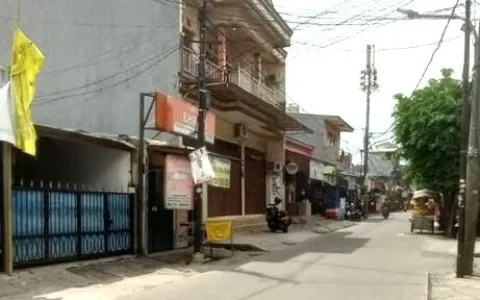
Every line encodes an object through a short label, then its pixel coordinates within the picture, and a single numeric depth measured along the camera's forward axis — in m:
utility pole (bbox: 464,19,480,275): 15.19
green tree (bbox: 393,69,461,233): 25.86
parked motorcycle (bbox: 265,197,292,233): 28.17
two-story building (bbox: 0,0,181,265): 14.35
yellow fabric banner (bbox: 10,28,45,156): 12.45
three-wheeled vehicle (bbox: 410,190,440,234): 30.84
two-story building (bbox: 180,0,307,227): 23.48
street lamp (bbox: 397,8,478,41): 16.68
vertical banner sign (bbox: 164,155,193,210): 17.56
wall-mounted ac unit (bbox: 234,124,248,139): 27.84
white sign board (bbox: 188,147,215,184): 17.44
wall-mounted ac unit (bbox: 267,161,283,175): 33.62
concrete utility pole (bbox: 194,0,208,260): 17.61
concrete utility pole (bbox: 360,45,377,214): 59.53
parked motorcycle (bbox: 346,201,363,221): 46.41
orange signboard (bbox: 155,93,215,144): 16.86
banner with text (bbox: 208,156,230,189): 19.36
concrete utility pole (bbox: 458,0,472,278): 15.24
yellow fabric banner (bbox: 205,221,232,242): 18.52
